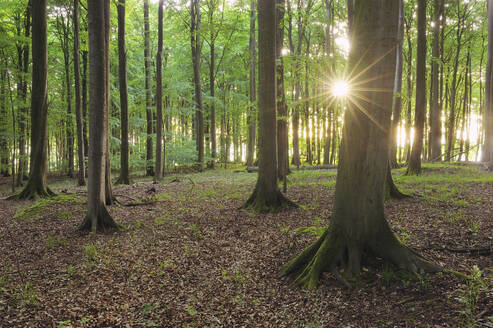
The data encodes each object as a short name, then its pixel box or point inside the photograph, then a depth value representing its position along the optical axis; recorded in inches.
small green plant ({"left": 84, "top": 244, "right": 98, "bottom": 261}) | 223.7
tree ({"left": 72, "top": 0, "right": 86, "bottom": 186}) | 568.4
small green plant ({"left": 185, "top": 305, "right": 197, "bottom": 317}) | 156.3
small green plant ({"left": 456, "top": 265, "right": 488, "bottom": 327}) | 113.9
